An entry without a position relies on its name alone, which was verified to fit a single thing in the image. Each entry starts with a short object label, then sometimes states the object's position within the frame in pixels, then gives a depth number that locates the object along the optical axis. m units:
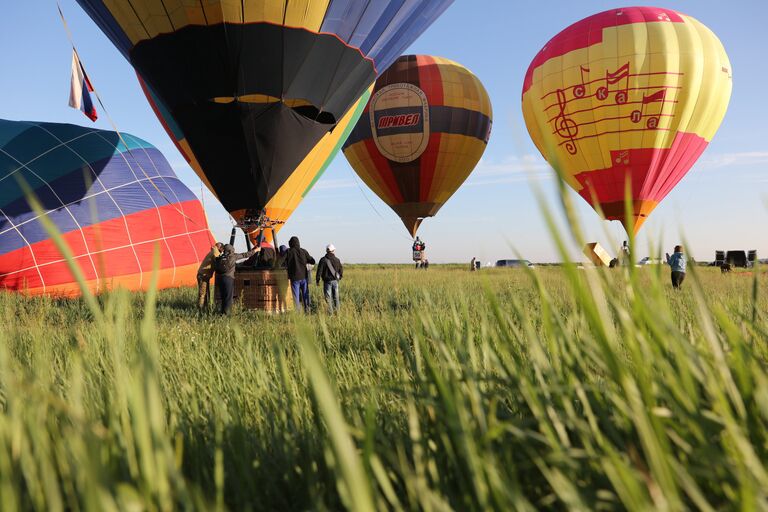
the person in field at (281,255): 9.98
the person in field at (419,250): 30.12
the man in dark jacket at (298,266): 9.89
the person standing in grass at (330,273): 9.99
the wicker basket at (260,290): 9.64
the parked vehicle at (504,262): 46.63
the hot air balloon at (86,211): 11.62
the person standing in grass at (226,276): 9.09
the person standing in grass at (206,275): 9.59
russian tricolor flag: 12.89
